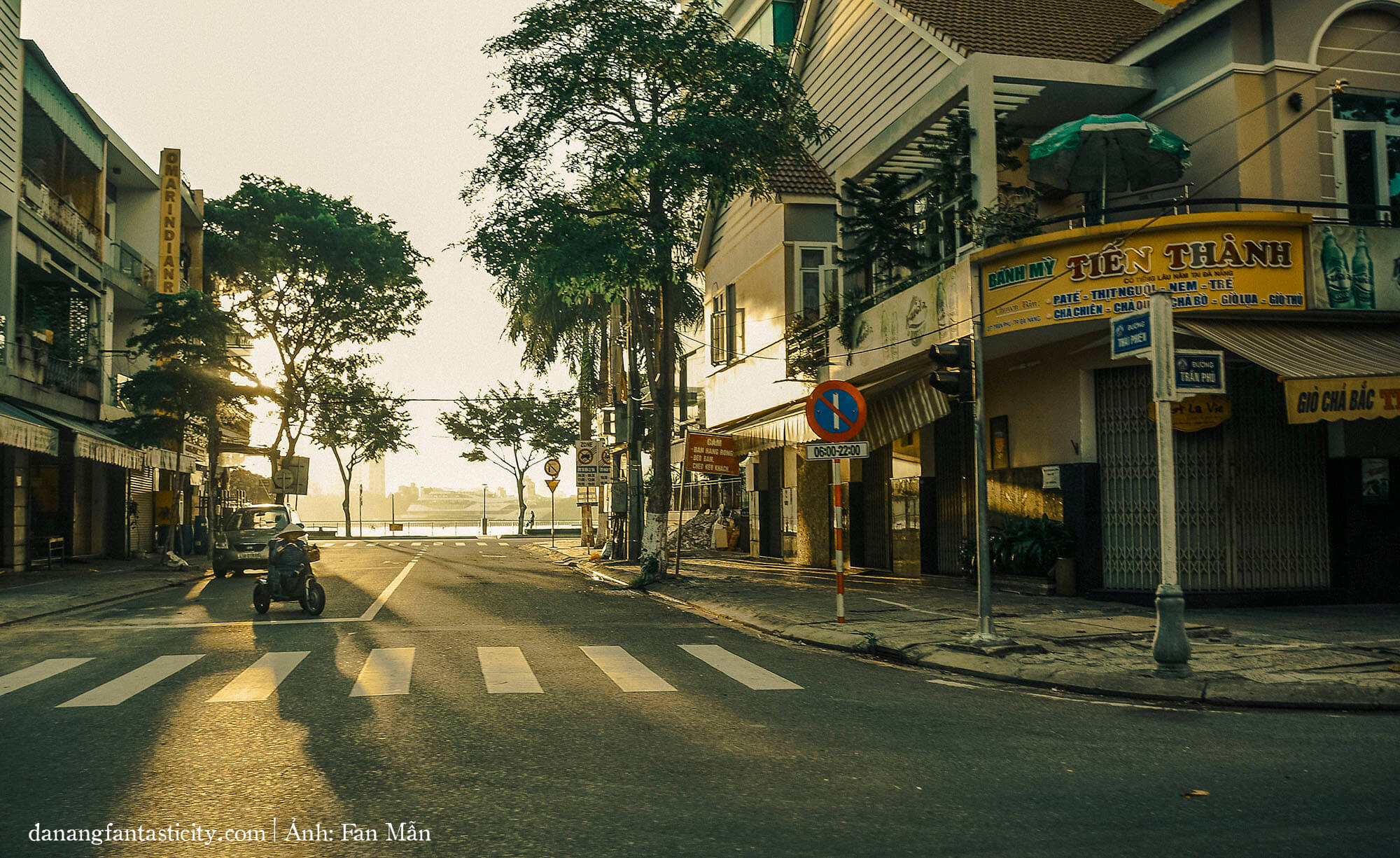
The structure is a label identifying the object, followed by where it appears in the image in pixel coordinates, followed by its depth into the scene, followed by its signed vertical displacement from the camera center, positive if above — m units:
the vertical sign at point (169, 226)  33.84 +8.83
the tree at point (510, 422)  58.38 +4.48
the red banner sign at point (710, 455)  21.33 +0.96
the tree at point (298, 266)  38.72 +8.68
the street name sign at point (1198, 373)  9.43 +1.10
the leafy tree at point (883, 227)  18.36 +4.72
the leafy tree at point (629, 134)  19.80 +6.90
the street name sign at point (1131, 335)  9.54 +1.48
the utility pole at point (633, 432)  24.95 +1.69
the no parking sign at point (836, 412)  12.99 +1.09
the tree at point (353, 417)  40.31 +3.78
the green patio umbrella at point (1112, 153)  13.89 +4.58
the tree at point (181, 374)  26.77 +3.31
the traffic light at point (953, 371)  10.94 +1.33
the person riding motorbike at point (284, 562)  14.72 -0.76
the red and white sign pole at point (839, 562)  12.77 -0.71
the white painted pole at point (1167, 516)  9.14 -0.15
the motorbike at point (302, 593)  14.64 -1.18
